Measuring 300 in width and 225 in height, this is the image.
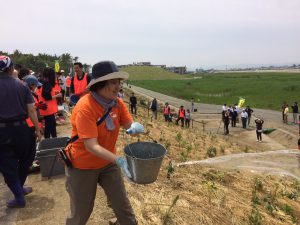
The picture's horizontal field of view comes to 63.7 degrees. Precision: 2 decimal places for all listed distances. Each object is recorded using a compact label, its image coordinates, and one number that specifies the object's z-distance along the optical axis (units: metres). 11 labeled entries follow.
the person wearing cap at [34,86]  4.37
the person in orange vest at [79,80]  4.97
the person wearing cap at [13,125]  3.02
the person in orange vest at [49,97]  4.50
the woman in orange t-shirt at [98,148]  1.91
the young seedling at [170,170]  4.60
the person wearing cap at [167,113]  15.66
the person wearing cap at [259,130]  14.26
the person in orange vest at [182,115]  15.84
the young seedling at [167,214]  3.10
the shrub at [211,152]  8.36
